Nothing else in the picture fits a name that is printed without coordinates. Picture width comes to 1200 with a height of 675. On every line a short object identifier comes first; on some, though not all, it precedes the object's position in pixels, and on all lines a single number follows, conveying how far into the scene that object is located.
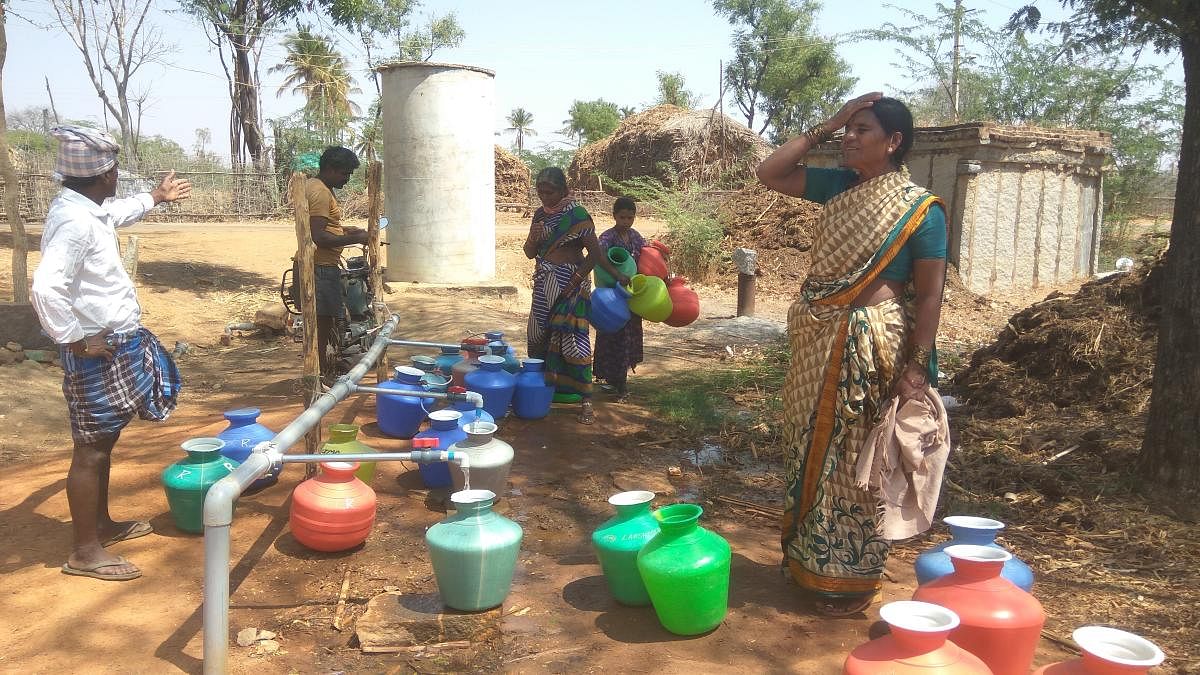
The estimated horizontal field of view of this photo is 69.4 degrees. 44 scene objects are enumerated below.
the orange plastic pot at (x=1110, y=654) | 1.66
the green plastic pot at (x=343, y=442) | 3.65
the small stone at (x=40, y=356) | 6.71
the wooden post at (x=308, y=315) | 3.92
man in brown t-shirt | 5.07
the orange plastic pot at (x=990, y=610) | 2.11
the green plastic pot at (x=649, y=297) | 5.25
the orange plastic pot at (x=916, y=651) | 1.79
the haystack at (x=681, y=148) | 20.19
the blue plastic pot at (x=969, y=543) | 2.43
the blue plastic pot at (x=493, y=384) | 4.97
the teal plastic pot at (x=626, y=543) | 2.89
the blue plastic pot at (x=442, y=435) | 3.82
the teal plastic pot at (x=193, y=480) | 3.37
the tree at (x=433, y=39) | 22.81
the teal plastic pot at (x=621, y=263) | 5.43
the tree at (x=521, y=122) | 46.06
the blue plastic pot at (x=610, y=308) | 5.38
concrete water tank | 9.89
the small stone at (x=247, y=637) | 2.70
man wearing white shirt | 2.83
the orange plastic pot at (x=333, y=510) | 3.25
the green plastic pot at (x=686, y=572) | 2.63
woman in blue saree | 5.21
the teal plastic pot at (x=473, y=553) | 2.82
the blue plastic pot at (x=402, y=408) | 4.56
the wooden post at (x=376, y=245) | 5.12
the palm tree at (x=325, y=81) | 20.48
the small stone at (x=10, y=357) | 6.51
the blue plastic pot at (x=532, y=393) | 5.16
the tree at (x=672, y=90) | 34.34
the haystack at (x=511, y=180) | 23.77
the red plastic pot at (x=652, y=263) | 5.60
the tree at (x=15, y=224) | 7.06
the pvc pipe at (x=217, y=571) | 2.28
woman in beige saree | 2.70
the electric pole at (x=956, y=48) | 20.95
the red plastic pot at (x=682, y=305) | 5.42
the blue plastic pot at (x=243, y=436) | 3.66
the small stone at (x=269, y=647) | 2.68
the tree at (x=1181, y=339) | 3.82
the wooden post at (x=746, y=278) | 9.78
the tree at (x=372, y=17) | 18.55
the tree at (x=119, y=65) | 22.78
